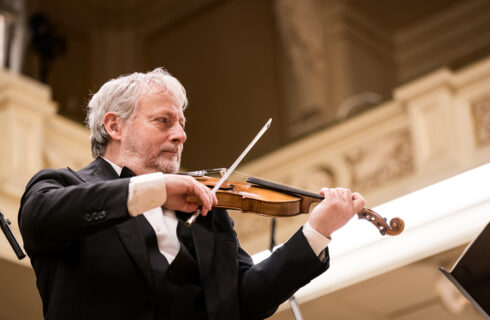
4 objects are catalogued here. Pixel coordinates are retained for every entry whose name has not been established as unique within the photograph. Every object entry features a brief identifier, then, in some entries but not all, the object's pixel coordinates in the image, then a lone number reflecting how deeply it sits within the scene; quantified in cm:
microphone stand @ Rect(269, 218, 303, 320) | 668
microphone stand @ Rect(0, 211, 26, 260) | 501
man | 442
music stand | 485
